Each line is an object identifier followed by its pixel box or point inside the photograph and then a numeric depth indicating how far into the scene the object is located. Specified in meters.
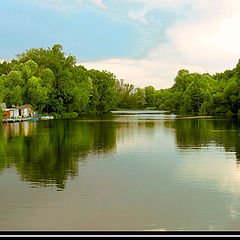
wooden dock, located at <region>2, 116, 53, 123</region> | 64.51
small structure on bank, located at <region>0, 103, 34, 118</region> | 67.53
